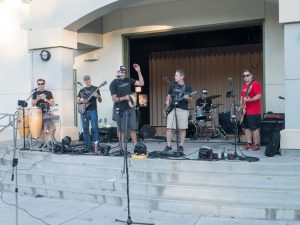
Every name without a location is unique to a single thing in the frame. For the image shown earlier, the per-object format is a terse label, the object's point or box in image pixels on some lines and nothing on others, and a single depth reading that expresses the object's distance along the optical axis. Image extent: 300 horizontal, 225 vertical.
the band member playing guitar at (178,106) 7.95
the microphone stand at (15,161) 5.43
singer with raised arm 8.11
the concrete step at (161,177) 6.25
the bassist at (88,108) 8.81
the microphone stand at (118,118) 7.77
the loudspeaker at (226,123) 11.82
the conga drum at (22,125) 9.30
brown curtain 14.80
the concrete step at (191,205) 5.50
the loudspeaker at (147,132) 11.47
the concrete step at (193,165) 6.58
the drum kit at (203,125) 11.58
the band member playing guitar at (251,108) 8.02
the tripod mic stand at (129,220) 5.38
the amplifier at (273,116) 8.90
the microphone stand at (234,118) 7.19
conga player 9.43
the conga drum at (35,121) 9.11
